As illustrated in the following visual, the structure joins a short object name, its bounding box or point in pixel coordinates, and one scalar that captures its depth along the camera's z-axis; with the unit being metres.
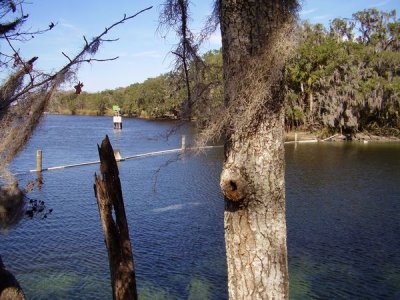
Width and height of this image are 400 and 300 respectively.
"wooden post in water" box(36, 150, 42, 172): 19.36
